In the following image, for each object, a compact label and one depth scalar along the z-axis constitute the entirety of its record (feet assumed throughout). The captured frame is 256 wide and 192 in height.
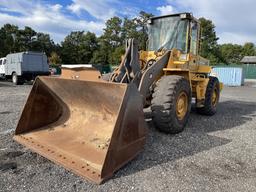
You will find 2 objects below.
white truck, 42.12
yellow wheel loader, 8.16
